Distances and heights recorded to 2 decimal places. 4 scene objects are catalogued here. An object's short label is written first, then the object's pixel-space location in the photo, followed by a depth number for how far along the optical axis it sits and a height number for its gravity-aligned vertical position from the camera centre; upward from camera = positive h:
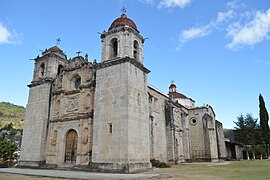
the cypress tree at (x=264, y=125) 42.88 +3.27
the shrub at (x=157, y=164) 21.35 -2.00
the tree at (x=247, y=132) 44.10 +2.04
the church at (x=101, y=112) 17.72 +2.76
